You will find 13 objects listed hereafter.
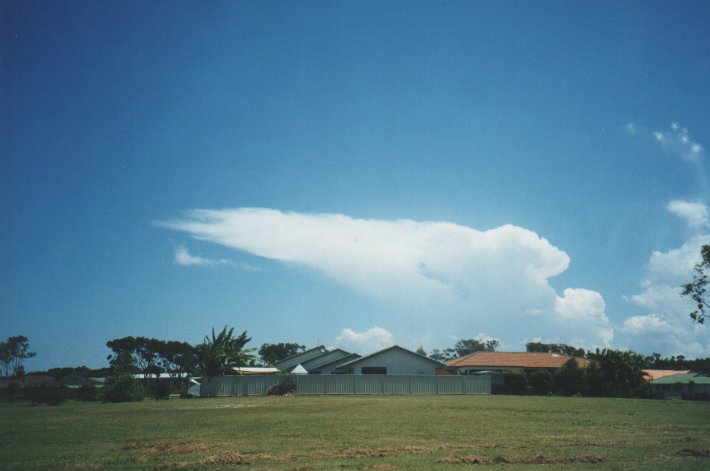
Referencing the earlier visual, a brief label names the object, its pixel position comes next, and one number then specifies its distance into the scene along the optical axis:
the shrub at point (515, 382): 44.70
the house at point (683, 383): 56.29
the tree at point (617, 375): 38.75
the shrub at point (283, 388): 37.44
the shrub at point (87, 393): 41.94
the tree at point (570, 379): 40.88
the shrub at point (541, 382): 42.75
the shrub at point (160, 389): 38.86
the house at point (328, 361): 63.56
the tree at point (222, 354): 47.41
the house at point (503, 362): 58.47
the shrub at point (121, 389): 36.38
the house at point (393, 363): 53.12
